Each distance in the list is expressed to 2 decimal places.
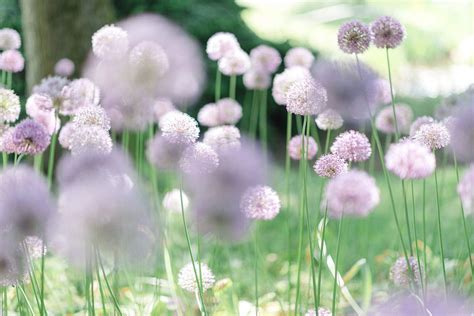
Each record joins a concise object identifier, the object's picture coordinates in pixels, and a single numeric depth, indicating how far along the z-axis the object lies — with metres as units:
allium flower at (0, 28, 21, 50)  2.29
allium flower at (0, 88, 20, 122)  1.97
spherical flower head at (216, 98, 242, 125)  2.41
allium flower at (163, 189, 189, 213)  2.23
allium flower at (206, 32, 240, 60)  2.29
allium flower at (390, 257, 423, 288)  1.93
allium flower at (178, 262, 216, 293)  1.89
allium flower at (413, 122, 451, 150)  1.79
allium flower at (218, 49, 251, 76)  2.30
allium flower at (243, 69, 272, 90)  2.54
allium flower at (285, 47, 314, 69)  2.48
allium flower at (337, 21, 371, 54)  1.83
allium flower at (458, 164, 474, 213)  1.67
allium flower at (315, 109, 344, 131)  1.96
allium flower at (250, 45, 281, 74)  2.48
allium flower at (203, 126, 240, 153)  2.00
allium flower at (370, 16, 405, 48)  1.87
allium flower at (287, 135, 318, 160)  2.10
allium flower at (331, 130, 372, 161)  1.75
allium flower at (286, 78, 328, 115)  1.76
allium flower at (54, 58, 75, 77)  2.35
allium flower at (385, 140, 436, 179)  1.64
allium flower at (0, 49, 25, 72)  2.23
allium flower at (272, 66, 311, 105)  2.10
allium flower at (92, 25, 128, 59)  2.01
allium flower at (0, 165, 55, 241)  1.64
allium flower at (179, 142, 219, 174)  1.71
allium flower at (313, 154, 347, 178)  1.73
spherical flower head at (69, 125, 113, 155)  1.73
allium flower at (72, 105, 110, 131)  1.82
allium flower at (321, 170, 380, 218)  1.57
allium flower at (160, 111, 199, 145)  1.75
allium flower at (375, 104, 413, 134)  2.34
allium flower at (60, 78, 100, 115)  2.02
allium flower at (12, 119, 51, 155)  1.79
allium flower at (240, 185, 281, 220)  1.79
